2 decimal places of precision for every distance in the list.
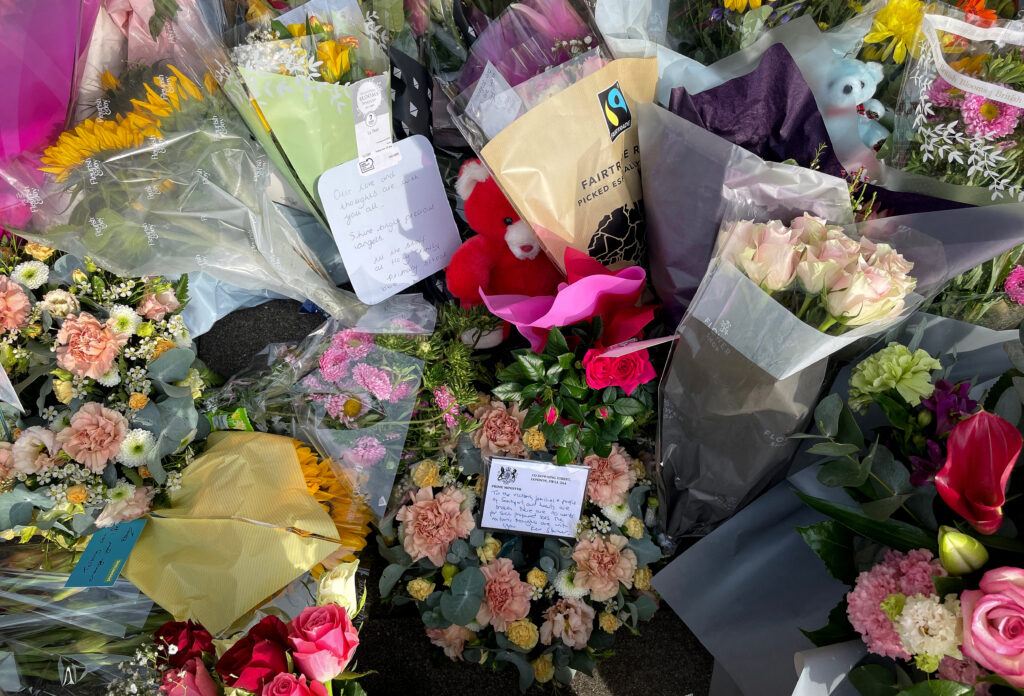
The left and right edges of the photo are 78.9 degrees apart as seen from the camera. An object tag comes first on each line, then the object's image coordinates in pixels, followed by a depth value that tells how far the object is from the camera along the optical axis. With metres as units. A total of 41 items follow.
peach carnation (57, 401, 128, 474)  1.14
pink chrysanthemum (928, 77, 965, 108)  1.01
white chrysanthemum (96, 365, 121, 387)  1.21
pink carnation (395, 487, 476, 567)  1.24
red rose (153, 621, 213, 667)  0.91
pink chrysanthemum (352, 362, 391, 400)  1.27
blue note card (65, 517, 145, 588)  1.07
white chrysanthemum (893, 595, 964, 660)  0.66
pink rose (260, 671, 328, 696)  0.78
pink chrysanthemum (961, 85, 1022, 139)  0.98
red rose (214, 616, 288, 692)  0.80
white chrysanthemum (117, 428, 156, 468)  1.17
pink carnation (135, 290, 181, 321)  1.29
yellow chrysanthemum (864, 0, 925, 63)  1.10
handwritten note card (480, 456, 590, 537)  1.27
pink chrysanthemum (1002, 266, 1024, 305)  1.02
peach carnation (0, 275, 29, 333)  1.20
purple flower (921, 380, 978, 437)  0.83
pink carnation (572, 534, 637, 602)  1.23
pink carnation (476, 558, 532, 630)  1.22
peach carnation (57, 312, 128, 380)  1.18
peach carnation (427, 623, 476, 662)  1.28
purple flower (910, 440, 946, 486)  0.83
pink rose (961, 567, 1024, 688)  0.61
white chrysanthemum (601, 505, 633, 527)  1.27
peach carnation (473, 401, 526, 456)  1.26
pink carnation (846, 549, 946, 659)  0.74
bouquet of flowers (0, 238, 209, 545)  1.15
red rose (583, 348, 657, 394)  1.01
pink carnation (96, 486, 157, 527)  1.17
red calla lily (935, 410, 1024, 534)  0.69
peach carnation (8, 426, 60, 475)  1.15
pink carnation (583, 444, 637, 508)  1.25
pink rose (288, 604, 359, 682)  0.81
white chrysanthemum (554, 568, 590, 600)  1.24
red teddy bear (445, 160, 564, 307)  1.23
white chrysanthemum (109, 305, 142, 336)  1.24
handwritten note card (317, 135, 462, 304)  1.27
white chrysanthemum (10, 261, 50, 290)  1.25
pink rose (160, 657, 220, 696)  0.85
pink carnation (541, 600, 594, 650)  1.24
